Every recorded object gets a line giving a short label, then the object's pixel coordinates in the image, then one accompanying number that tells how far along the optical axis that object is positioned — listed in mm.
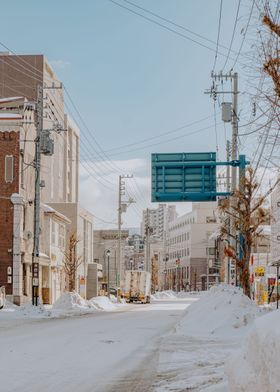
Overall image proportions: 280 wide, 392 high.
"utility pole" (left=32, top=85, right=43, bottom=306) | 36312
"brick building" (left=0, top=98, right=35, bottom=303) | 44094
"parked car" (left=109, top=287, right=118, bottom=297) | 87675
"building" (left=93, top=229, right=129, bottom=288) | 110250
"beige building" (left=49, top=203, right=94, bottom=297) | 67375
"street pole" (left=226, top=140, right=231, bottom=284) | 41662
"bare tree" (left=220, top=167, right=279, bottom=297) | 28156
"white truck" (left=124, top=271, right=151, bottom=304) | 66250
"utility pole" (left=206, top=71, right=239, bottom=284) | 31284
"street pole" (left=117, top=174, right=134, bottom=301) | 62569
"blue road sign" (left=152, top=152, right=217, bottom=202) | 31641
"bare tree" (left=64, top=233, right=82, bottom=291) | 57562
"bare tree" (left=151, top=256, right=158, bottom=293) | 120775
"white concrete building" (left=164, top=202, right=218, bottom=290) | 156625
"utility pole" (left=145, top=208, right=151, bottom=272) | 87419
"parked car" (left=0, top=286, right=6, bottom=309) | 37431
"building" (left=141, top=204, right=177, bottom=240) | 94156
